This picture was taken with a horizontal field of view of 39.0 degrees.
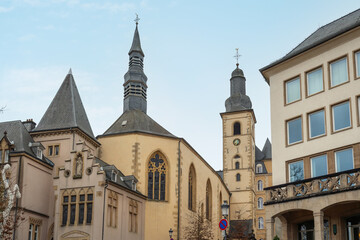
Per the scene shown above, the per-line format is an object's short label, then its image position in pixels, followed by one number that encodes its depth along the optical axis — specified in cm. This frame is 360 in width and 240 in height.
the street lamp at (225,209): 2466
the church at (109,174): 3962
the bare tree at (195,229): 4800
